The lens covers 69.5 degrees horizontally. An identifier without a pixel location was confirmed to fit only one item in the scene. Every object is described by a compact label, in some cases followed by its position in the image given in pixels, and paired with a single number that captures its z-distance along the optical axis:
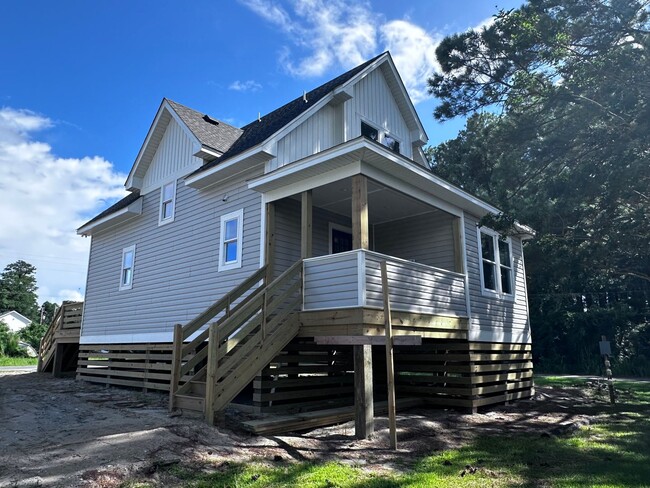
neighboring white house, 61.01
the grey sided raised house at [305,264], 7.86
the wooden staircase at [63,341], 15.89
